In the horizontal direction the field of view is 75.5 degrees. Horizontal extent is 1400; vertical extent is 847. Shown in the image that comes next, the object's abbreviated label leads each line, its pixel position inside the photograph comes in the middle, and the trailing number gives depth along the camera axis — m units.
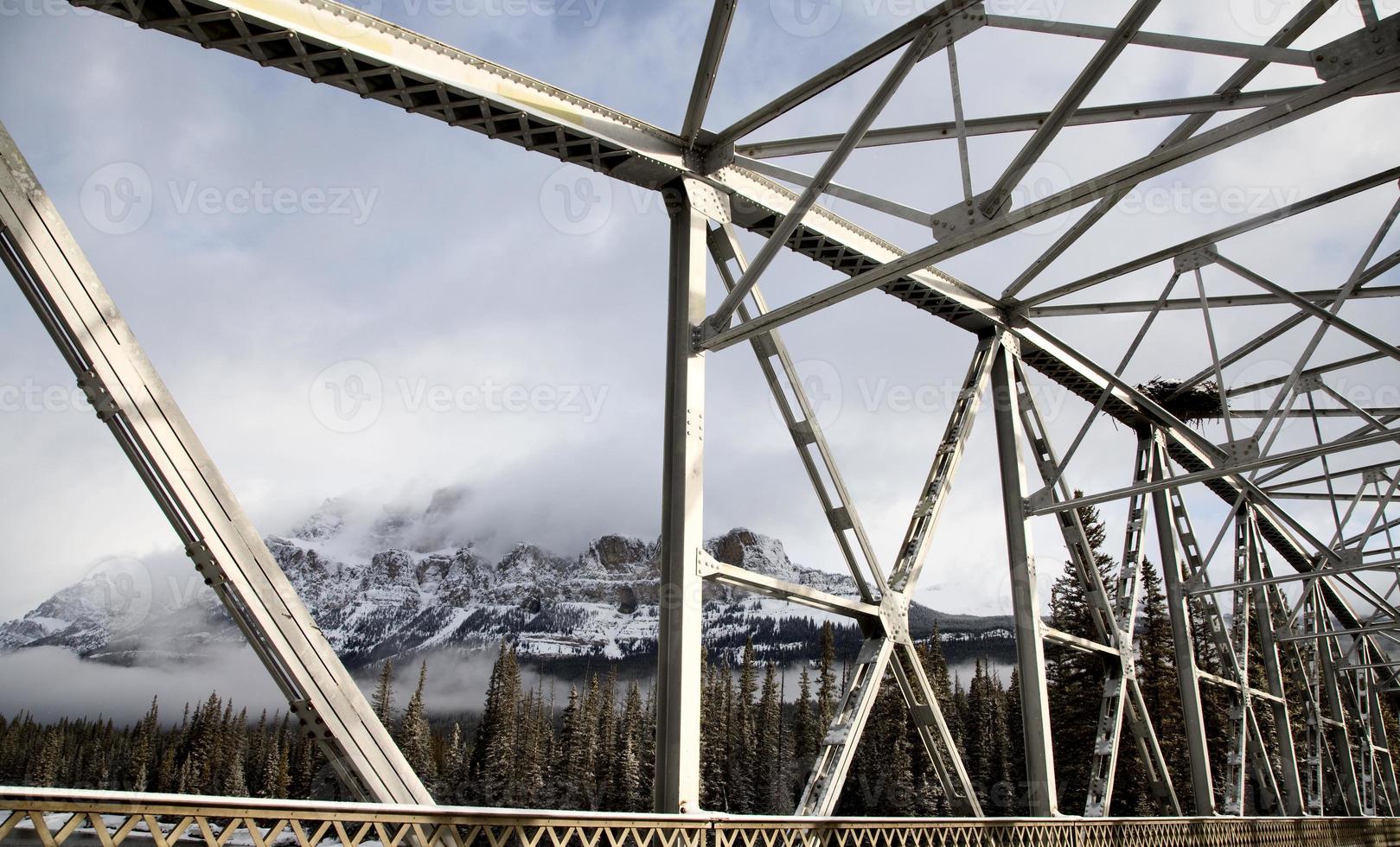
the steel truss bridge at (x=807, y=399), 5.51
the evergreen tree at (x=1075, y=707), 34.78
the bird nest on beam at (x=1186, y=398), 18.47
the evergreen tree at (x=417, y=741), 51.00
